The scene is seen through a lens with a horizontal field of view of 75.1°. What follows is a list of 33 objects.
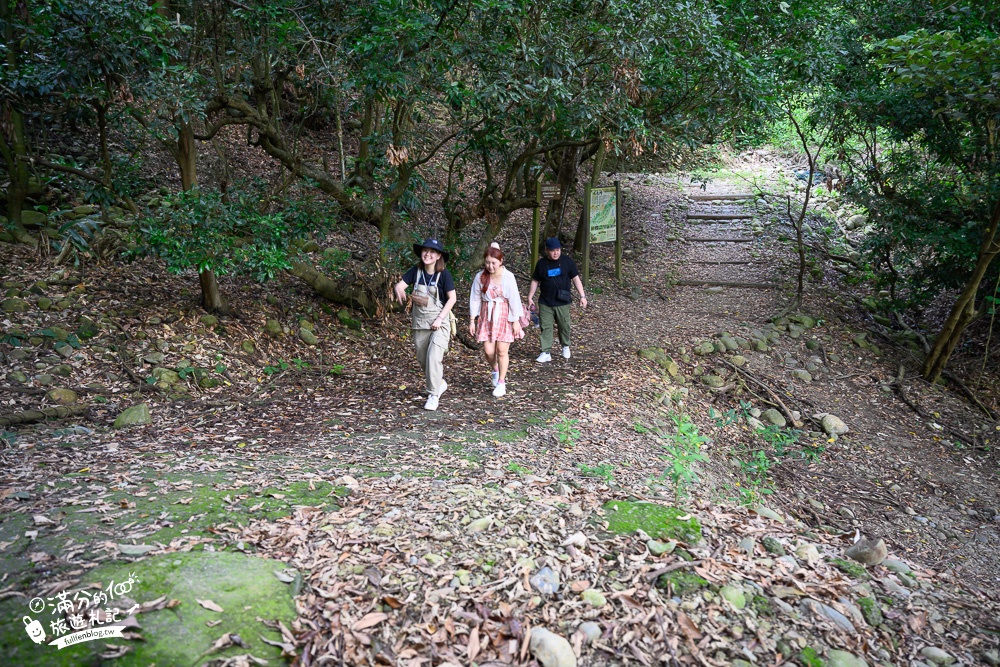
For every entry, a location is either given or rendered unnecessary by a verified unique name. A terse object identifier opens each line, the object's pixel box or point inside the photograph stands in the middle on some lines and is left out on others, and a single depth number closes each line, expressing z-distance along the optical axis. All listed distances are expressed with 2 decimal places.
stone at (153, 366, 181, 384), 6.38
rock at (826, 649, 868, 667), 3.40
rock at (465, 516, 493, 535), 3.98
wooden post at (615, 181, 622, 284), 11.72
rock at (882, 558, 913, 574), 4.85
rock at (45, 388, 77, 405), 5.64
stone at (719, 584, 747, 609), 3.62
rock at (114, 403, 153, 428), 5.55
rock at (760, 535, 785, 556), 4.39
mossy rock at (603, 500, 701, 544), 4.20
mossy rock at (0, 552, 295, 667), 2.68
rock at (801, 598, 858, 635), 3.71
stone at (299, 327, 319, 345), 8.12
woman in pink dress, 6.84
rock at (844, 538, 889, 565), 4.82
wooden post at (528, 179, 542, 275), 10.03
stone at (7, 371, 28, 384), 5.65
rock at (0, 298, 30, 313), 6.40
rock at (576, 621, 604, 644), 3.20
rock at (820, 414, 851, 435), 8.22
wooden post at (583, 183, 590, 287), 11.22
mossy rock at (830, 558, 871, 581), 4.45
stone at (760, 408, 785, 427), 8.34
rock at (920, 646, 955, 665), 3.70
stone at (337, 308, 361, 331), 8.73
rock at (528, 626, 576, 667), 3.02
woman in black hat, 6.29
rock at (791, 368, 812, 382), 9.44
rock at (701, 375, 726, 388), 8.79
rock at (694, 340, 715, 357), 9.41
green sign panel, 11.32
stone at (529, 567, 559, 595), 3.48
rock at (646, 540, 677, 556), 3.94
